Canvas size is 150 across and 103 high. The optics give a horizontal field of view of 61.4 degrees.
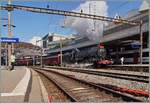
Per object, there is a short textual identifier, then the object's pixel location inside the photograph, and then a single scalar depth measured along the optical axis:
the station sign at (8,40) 16.98
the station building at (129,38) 22.17
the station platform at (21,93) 4.90
